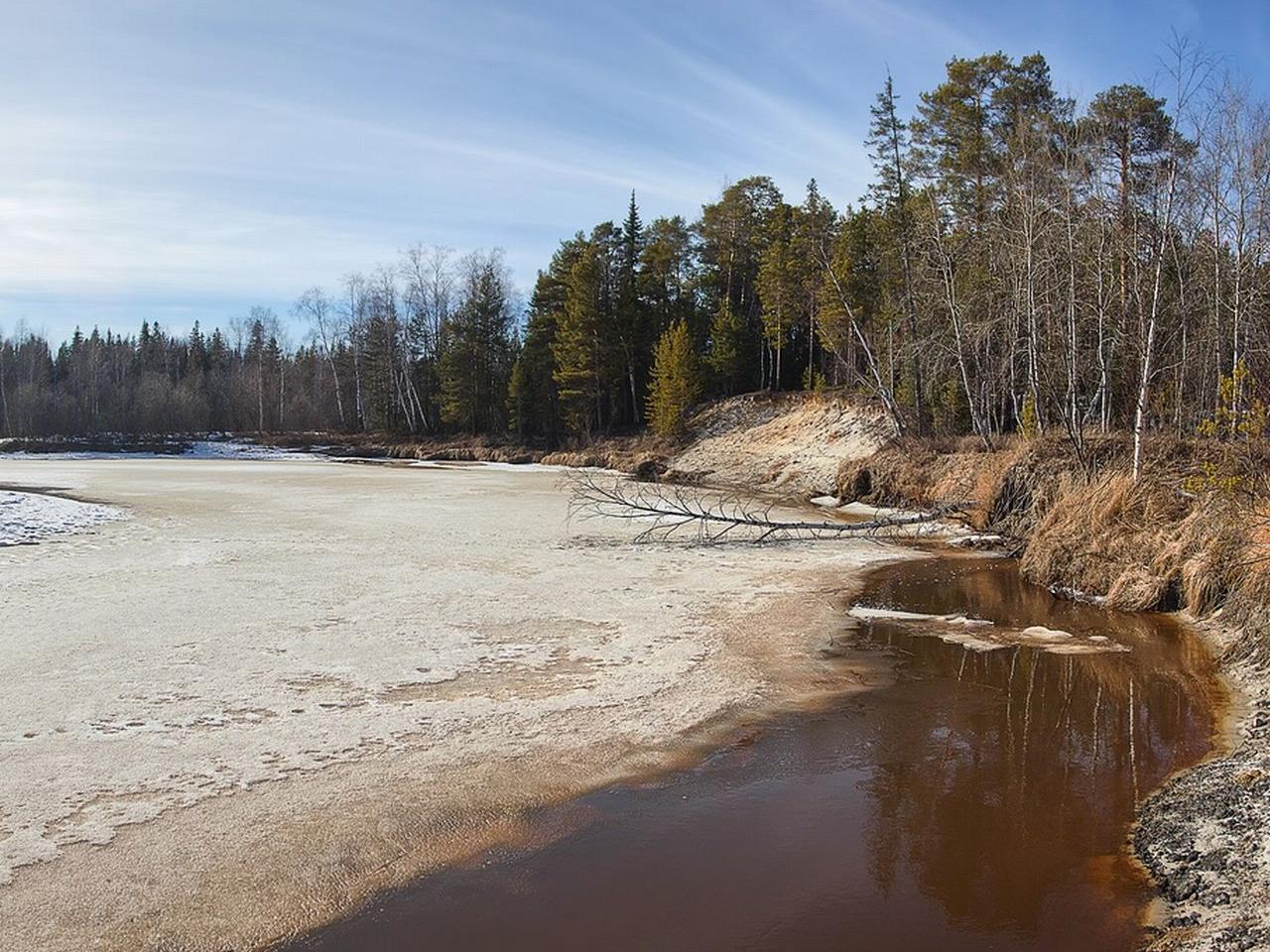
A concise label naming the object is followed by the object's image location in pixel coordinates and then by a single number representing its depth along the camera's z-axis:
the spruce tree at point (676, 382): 42.00
